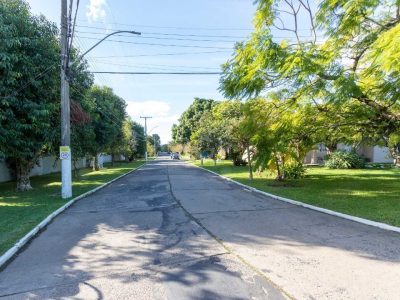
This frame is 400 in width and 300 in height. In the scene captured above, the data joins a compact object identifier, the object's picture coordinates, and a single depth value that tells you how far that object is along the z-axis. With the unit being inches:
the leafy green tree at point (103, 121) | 1125.9
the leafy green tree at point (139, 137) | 2421.5
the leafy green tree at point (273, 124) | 551.2
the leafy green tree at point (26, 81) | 508.7
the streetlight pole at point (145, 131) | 2510.1
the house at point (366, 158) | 1407.5
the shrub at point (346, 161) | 1103.0
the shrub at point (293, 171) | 741.9
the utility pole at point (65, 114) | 525.7
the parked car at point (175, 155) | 2928.2
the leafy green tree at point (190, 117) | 2618.6
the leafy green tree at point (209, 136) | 1314.8
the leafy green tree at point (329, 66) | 380.8
